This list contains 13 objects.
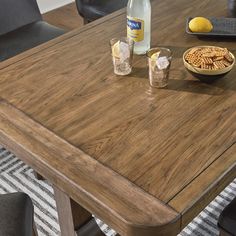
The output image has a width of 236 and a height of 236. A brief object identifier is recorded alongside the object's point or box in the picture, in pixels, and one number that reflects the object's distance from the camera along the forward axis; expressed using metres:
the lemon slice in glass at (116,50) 1.24
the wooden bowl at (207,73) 1.17
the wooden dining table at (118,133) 0.88
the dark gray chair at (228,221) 1.12
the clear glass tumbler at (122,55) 1.24
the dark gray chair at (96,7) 2.23
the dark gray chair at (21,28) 1.98
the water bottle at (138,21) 1.32
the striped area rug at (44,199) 1.60
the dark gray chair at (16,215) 1.05
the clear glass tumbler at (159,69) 1.18
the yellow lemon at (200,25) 1.46
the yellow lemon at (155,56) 1.18
